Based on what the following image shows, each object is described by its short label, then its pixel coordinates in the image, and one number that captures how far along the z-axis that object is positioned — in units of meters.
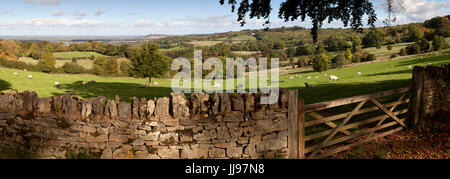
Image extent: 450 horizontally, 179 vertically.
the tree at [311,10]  10.45
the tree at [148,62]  36.47
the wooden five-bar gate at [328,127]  5.76
